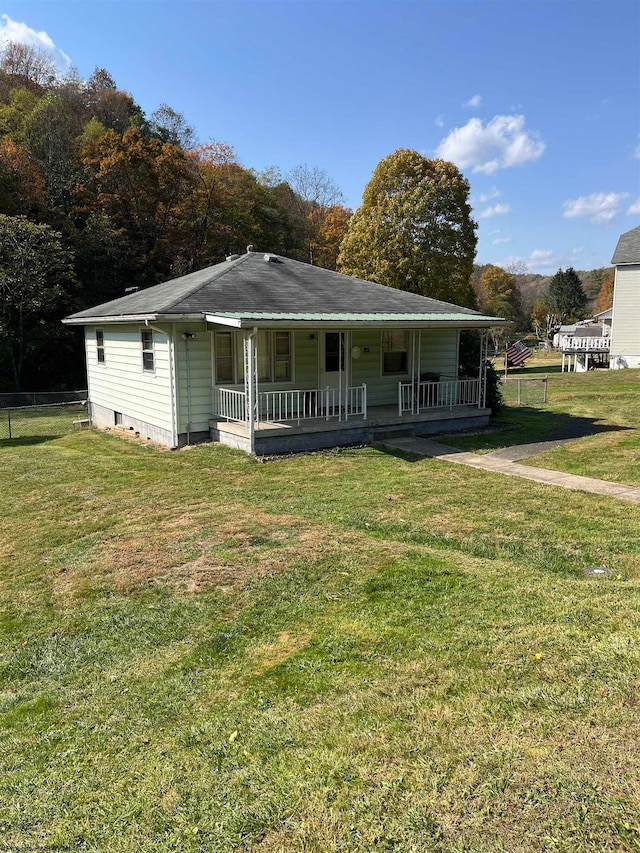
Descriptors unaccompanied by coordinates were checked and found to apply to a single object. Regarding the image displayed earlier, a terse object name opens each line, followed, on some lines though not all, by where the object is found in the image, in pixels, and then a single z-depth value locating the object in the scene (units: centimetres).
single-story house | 1151
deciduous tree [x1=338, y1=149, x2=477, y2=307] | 3045
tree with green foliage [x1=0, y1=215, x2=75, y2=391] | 2489
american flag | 3073
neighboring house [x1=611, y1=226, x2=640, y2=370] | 2884
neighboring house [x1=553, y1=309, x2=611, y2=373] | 3366
